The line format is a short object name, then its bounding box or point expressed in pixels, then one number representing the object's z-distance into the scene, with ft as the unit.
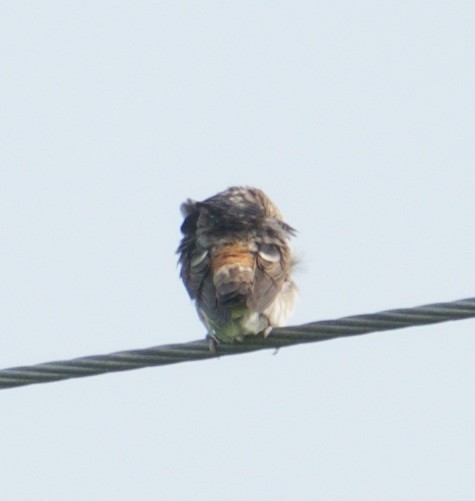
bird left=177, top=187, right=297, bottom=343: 62.69
